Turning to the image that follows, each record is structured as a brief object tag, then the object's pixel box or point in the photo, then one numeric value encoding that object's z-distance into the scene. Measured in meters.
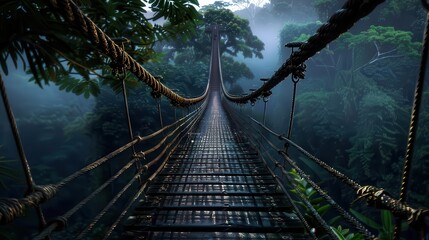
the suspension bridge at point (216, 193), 0.74
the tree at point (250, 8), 42.81
